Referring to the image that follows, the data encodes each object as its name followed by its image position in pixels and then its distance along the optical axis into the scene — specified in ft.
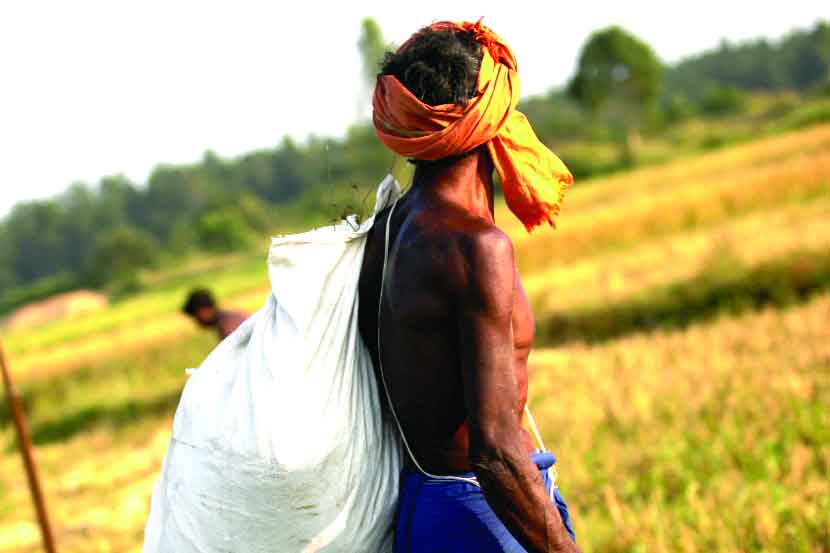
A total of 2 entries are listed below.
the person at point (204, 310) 44.01
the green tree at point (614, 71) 288.51
